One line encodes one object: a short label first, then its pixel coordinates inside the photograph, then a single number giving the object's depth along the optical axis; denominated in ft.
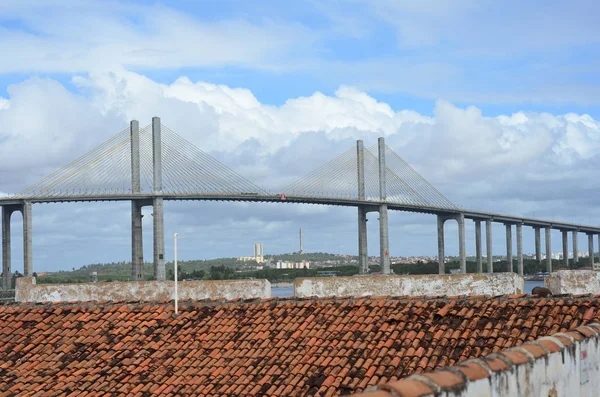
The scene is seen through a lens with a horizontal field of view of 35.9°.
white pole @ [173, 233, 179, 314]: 38.71
